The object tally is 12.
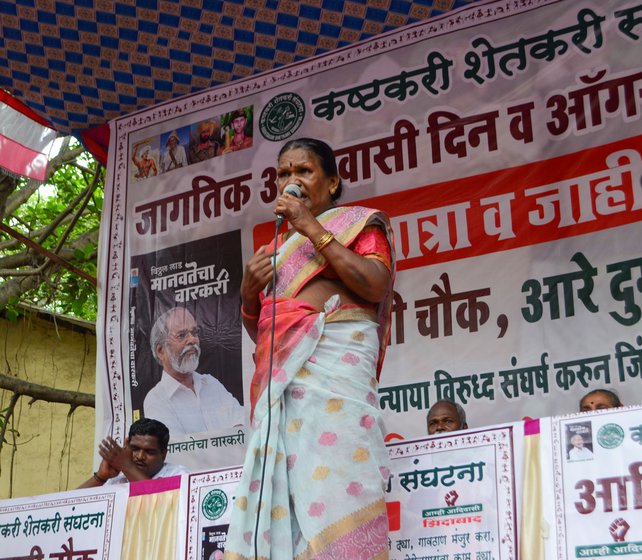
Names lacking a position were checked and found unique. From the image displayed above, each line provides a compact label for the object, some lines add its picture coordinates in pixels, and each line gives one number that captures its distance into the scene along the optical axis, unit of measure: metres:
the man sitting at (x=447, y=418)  5.02
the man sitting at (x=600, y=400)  4.61
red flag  6.01
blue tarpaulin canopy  5.59
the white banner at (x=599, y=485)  2.98
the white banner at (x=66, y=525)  4.11
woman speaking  2.99
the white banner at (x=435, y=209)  4.90
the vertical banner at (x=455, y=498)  3.22
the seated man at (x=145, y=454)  5.48
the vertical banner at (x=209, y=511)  3.78
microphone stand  2.98
